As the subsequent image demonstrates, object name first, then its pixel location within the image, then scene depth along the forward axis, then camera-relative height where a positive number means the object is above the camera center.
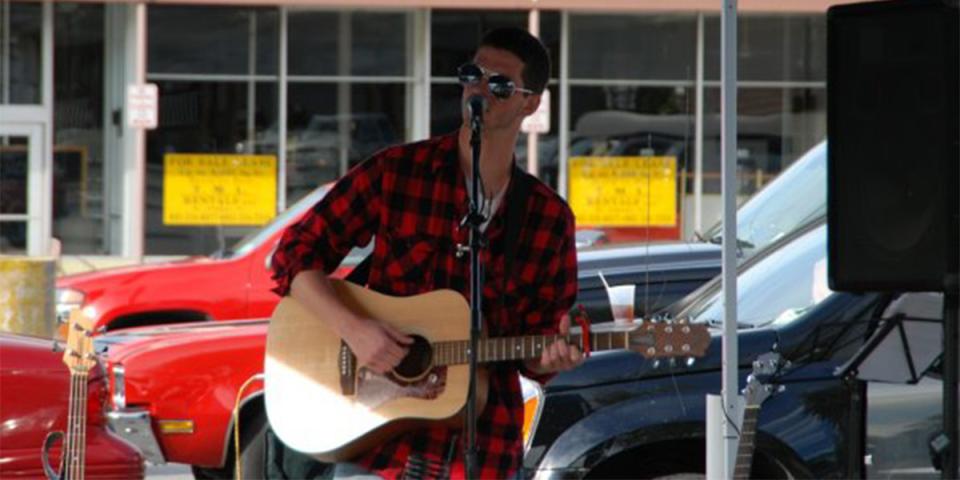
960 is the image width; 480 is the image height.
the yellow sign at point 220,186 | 39.15 +0.73
